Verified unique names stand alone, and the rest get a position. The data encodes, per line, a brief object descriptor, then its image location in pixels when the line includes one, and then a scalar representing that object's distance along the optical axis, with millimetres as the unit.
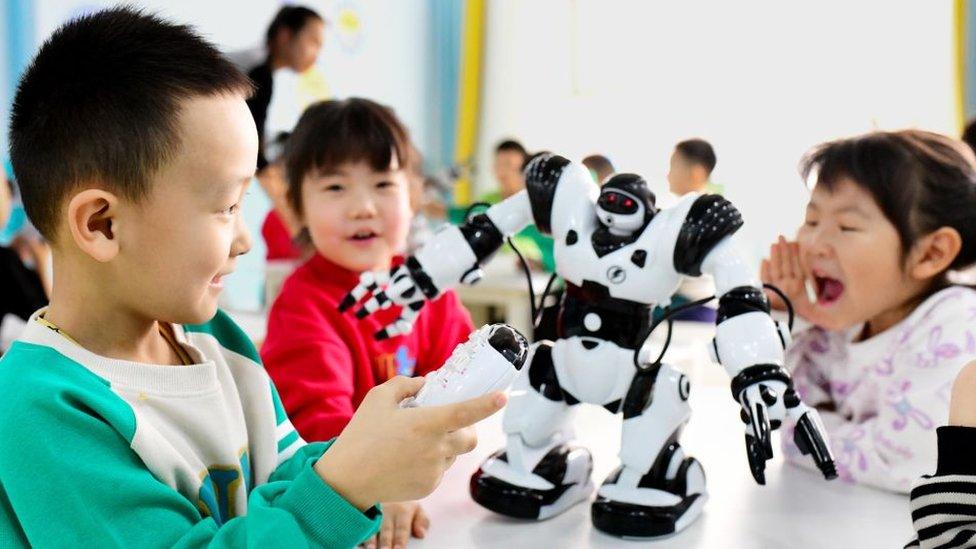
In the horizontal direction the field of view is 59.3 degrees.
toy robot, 625
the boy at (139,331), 483
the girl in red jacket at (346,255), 861
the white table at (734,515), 673
